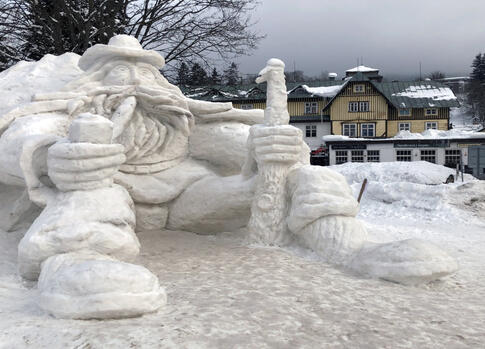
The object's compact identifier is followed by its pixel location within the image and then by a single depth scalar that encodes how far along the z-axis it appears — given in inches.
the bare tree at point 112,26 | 310.3
